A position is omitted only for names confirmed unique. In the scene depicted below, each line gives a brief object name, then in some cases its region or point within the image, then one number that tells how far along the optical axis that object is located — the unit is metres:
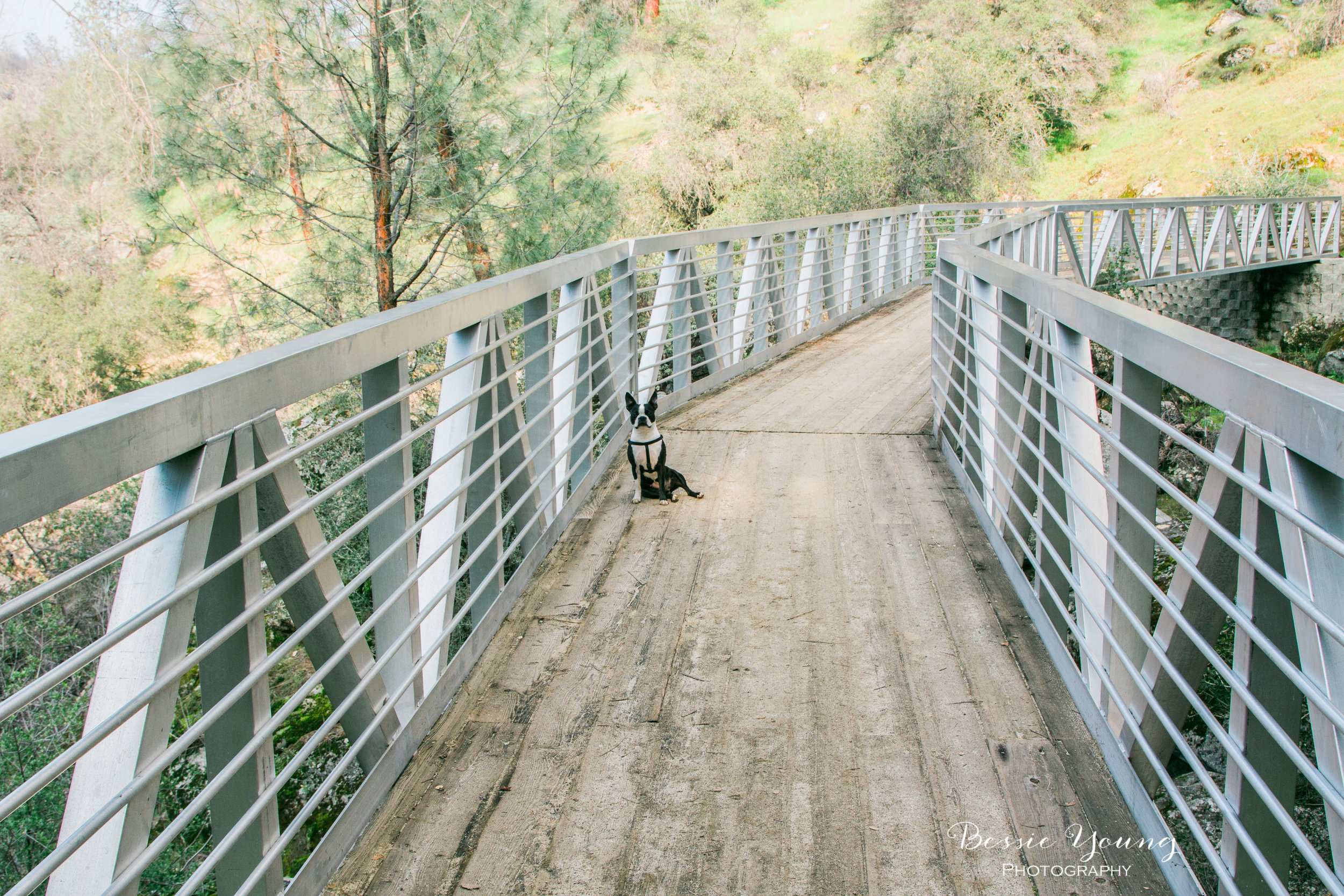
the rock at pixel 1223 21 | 31.45
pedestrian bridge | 1.32
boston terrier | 4.12
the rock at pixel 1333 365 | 13.20
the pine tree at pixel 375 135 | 8.62
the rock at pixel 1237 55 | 29.17
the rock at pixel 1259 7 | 30.58
